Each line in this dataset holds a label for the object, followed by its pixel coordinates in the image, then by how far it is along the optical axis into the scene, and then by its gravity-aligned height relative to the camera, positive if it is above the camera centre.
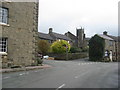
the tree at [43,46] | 32.21 +0.69
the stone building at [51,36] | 40.93 +4.50
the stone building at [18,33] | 11.20 +1.59
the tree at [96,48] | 29.00 +0.21
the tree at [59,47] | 31.87 +0.46
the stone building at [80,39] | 50.99 +4.25
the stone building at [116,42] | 37.11 +2.10
